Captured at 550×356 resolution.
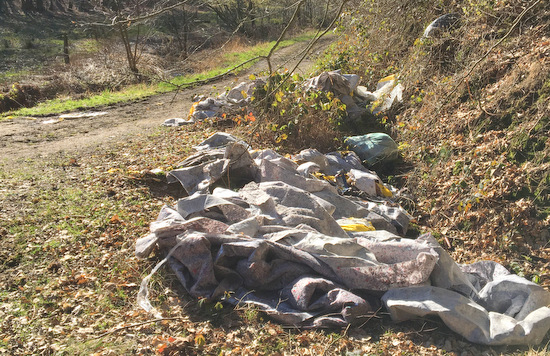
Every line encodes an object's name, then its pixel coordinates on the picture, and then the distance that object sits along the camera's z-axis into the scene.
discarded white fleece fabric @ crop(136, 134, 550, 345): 2.82
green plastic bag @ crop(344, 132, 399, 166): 5.77
